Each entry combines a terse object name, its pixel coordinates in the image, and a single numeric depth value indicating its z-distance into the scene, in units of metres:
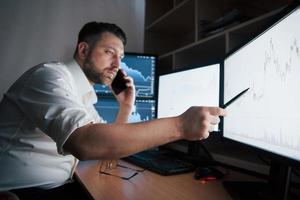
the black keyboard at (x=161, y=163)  0.98
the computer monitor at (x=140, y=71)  1.77
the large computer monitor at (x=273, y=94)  0.55
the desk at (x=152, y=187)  0.73
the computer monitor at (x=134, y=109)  1.69
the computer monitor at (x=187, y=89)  1.10
